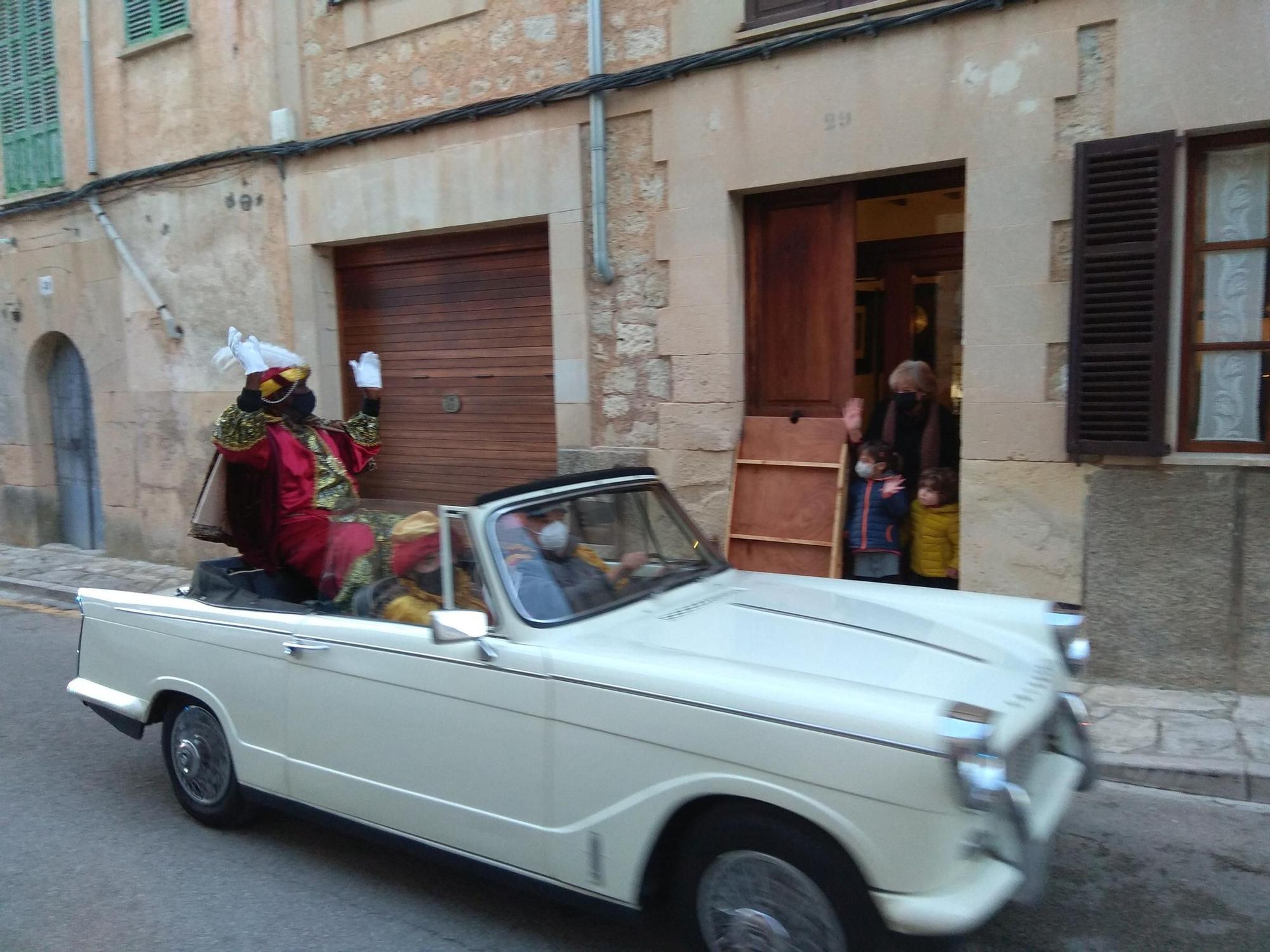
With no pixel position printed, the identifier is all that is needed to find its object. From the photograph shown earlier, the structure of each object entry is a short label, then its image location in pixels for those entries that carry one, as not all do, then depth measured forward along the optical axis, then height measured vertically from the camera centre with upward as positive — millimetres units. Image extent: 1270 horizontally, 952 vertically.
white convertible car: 2512 -1020
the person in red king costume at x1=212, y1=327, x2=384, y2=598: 4820 -416
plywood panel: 6621 -804
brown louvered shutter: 5367 +446
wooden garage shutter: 8188 +267
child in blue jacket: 6137 -879
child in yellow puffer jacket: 6191 -930
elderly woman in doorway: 6312 -299
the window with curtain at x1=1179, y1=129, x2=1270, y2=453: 5398 +405
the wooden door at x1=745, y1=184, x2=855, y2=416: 6855 +546
